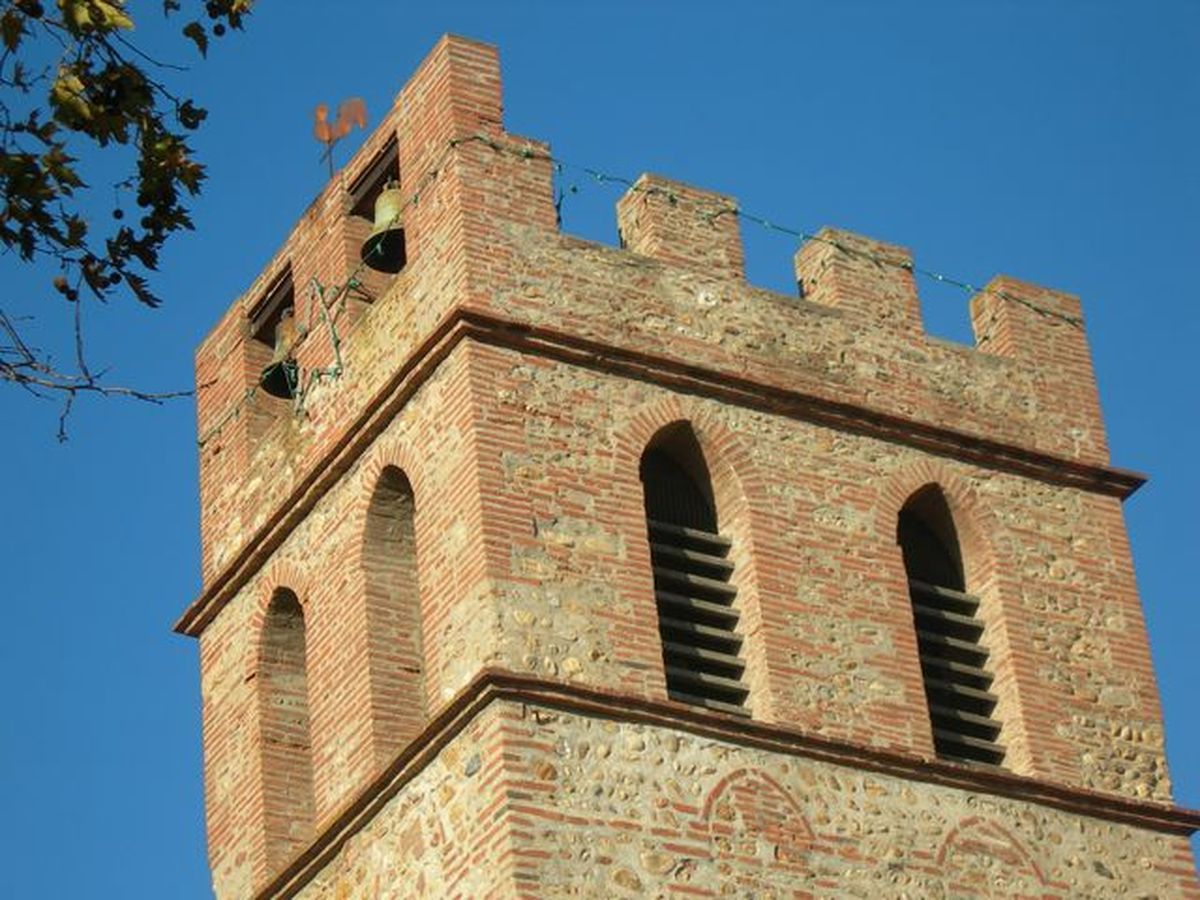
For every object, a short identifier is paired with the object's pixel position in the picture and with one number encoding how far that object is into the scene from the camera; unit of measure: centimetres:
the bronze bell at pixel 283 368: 2817
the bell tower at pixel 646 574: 2375
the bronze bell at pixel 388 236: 2725
